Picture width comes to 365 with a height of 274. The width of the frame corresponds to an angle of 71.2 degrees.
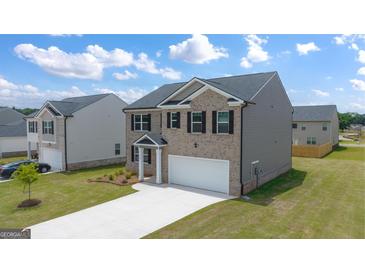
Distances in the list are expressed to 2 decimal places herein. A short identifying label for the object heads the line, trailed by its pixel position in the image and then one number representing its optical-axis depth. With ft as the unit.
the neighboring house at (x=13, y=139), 108.47
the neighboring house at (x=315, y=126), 124.26
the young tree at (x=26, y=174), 46.52
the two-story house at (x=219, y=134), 49.37
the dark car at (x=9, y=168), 69.13
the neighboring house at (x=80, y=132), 80.33
